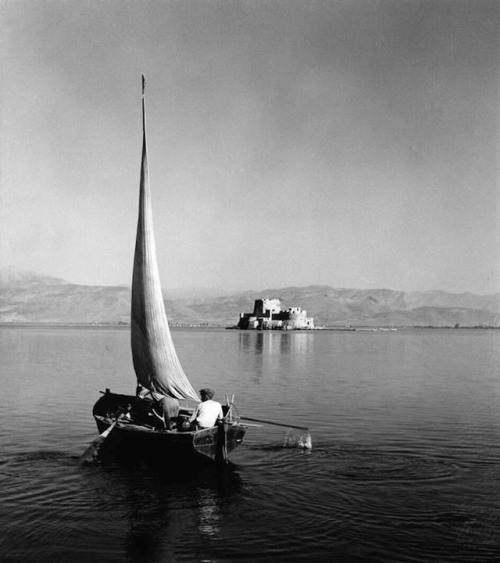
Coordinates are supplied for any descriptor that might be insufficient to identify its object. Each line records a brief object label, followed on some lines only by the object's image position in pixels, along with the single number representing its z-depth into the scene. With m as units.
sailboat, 17.78
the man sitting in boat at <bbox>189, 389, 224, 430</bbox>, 15.38
